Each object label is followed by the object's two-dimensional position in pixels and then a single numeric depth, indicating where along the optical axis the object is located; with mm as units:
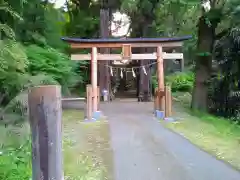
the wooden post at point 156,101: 8066
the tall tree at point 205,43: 8117
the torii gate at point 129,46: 8014
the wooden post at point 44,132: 1380
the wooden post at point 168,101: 7416
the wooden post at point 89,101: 7256
